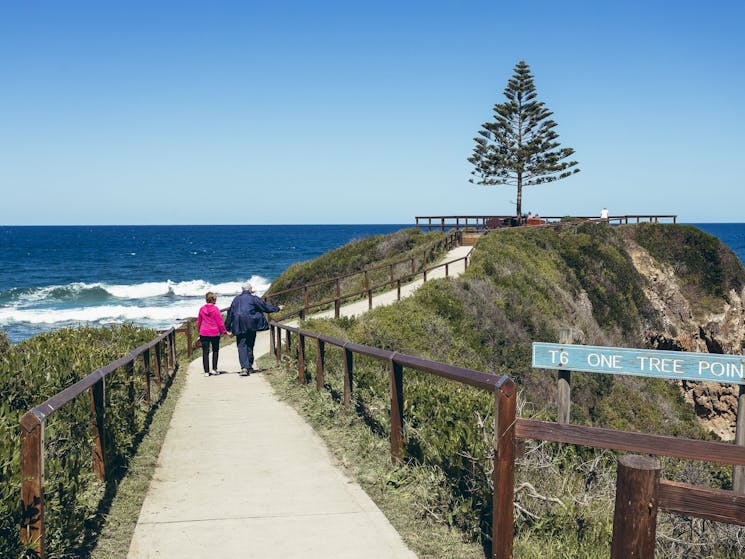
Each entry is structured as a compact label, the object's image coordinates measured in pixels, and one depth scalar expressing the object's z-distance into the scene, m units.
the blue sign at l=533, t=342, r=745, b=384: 4.99
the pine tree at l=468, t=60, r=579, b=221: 55.75
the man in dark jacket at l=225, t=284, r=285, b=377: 13.82
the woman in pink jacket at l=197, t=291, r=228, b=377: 14.22
